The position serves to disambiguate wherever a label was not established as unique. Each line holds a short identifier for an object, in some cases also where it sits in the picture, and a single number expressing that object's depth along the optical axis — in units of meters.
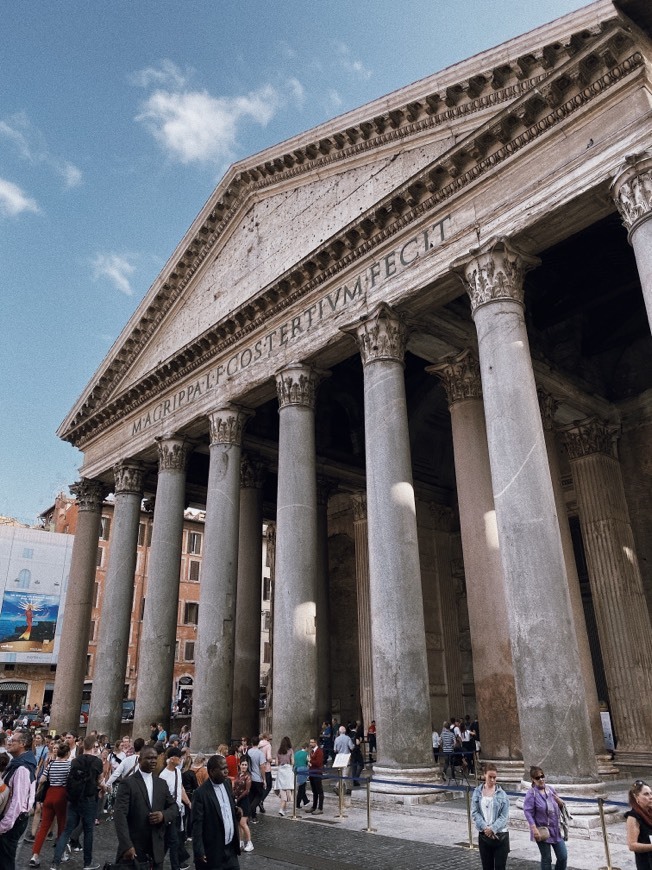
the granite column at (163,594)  13.44
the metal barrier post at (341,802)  8.16
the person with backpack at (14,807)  4.59
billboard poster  33.75
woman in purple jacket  4.79
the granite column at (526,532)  7.15
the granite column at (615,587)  11.87
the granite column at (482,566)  9.64
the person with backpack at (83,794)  6.40
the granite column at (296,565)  10.30
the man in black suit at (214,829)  4.02
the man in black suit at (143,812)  4.17
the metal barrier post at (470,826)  6.25
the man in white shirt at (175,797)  5.35
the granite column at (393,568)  8.68
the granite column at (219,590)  12.08
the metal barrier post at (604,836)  5.23
